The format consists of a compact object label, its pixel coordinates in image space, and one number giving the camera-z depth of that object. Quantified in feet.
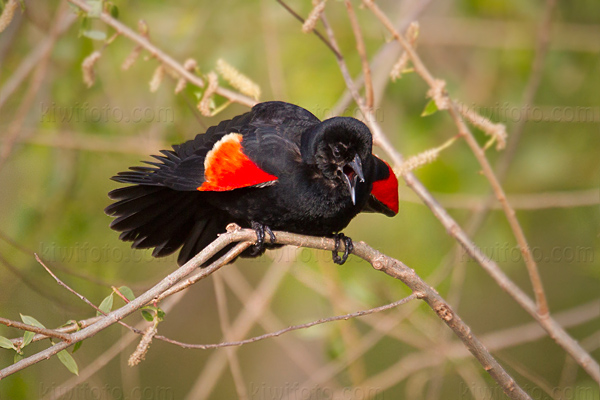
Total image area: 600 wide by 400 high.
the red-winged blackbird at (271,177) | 17.84
